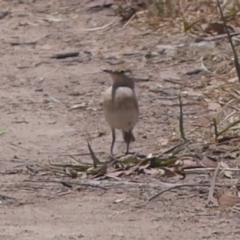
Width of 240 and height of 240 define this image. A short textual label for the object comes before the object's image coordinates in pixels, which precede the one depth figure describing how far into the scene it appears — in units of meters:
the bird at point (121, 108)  11.91
